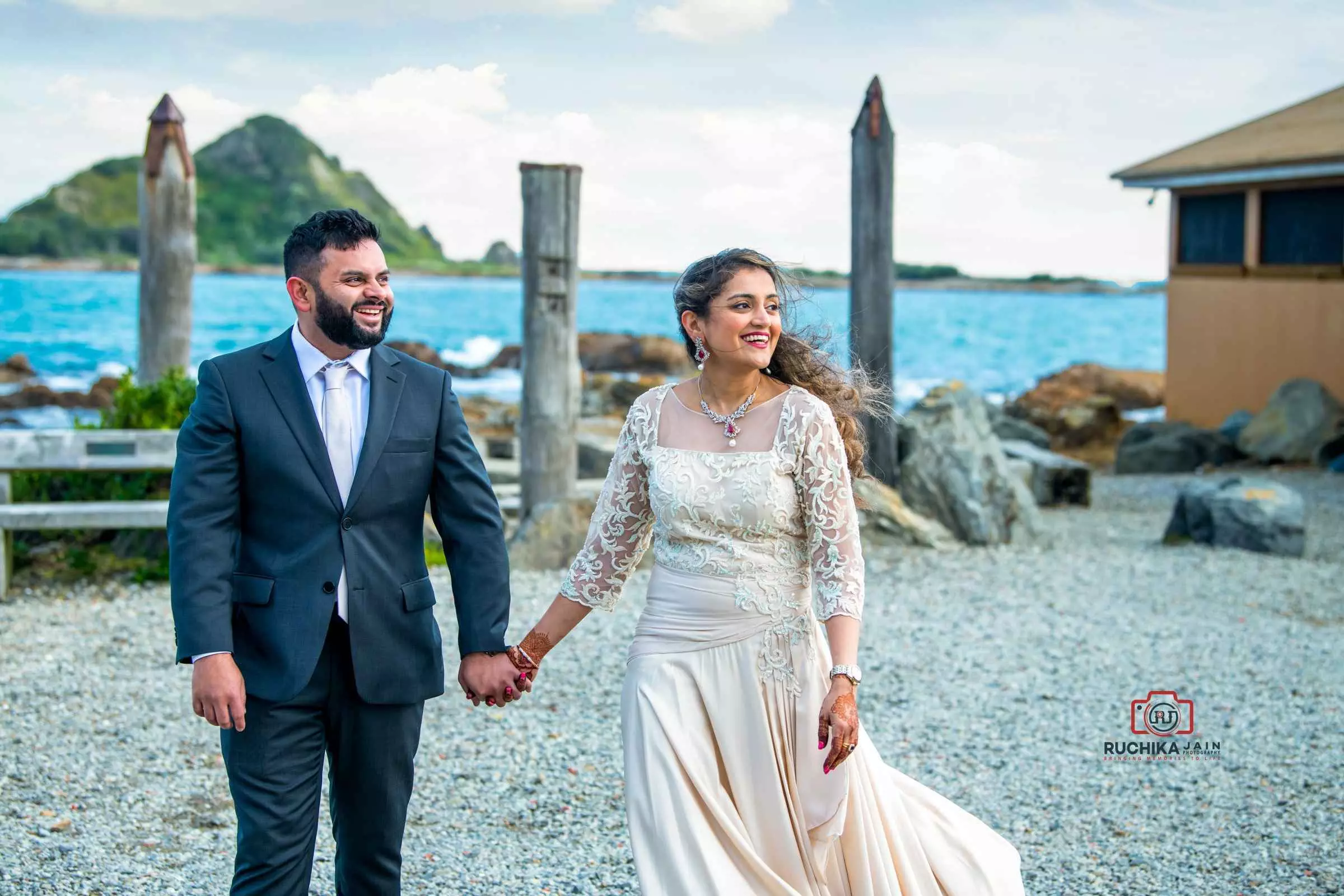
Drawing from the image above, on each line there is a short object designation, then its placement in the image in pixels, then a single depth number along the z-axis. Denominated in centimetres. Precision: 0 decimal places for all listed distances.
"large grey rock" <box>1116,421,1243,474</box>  1496
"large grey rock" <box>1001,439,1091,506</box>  1202
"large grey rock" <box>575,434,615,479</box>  1174
